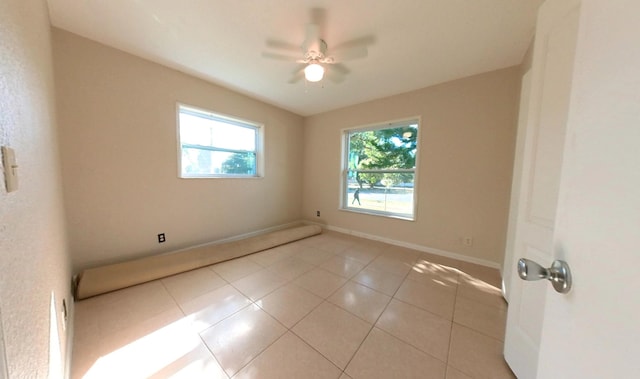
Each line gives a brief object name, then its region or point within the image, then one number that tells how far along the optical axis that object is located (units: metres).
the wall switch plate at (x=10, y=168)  0.49
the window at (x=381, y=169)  3.16
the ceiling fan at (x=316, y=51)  1.72
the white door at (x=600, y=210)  0.33
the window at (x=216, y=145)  2.71
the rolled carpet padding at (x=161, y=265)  1.83
